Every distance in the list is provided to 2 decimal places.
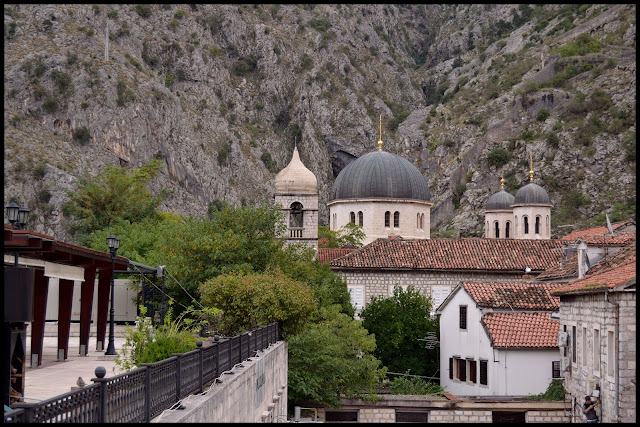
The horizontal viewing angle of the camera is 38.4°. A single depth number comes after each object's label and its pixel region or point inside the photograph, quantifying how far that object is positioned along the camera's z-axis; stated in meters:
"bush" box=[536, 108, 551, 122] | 105.09
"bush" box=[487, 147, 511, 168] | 103.12
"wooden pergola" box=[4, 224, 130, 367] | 14.22
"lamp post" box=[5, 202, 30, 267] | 16.83
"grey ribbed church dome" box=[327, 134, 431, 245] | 59.22
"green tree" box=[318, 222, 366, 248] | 56.81
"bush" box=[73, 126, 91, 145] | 90.19
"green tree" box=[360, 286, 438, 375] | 39.66
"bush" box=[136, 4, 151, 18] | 116.89
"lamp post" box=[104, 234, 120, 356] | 20.92
